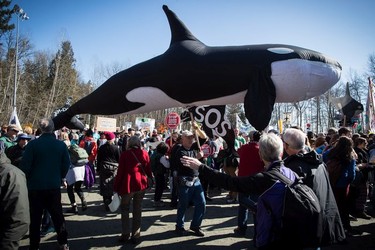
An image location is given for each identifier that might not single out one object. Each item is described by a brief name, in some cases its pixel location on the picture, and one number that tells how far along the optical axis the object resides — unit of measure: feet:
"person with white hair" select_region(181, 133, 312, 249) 7.02
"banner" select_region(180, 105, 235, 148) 16.79
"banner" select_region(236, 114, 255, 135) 44.89
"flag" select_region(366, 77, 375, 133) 30.50
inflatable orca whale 12.75
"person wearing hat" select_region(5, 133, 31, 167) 15.71
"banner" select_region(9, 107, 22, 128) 32.97
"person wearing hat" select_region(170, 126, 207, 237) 16.20
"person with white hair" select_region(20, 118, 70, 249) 12.77
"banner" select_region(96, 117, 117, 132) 36.17
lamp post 71.36
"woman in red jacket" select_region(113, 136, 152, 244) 15.01
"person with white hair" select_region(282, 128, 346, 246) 8.45
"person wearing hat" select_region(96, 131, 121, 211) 21.63
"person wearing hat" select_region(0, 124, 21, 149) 18.00
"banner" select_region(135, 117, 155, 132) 62.49
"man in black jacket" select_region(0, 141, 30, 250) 7.75
